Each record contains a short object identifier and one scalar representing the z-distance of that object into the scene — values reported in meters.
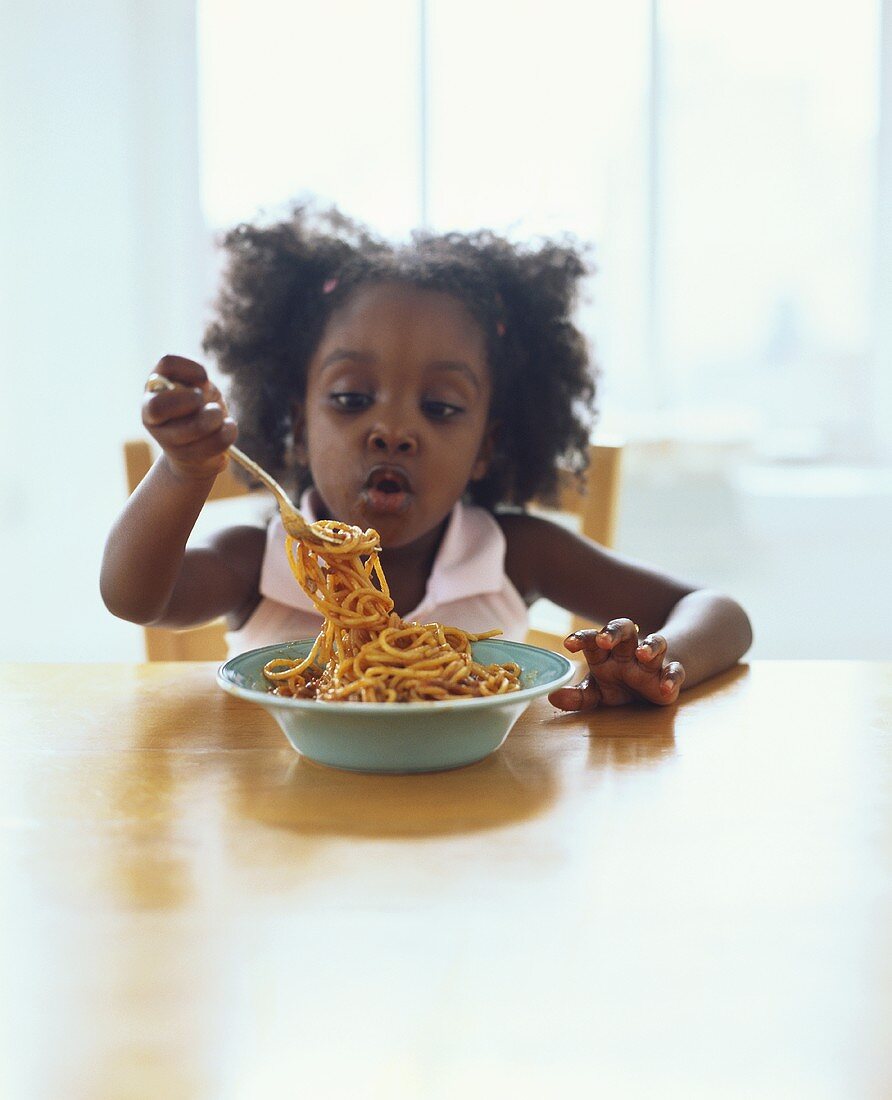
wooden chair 1.55
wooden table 0.45
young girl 1.28
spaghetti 0.84
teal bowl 0.75
